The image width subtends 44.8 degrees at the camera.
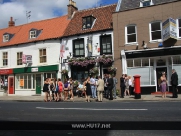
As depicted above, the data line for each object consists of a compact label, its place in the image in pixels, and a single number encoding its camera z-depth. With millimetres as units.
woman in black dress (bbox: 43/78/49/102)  17422
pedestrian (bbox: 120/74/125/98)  17405
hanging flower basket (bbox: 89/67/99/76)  20798
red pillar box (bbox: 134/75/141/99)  15762
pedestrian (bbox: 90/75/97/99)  17625
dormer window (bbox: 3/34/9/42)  28875
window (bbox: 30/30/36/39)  26638
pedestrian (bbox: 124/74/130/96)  18717
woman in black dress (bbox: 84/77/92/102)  15723
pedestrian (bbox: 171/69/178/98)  14781
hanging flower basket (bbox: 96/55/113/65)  20500
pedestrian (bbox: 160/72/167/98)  15406
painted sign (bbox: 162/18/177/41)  17328
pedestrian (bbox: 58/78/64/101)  17578
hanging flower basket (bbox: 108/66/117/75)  20094
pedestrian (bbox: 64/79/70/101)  17828
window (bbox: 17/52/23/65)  26516
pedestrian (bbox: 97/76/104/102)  15566
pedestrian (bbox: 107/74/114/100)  16250
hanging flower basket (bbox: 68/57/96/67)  21391
